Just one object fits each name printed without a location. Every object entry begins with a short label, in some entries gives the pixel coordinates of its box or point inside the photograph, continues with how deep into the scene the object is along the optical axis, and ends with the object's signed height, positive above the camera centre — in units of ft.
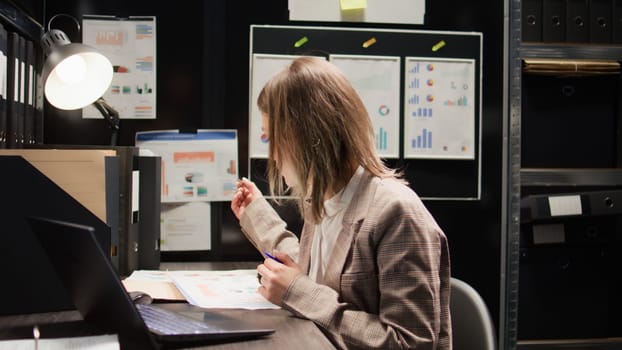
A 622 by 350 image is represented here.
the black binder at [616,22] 7.23 +1.81
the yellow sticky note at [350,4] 7.11 +1.97
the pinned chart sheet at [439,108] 7.29 +0.76
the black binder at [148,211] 5.68 -0.41
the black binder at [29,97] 5.71 +0.69
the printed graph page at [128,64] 6.85 +1.19
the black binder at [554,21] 7.11 +1.79
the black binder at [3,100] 5.01 +0.56
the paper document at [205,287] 3.90 -0.87
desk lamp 5.14 +0.81
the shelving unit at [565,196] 7.11 -0.30
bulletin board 7.19 +0.96
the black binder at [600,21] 7.18 +1.81
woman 3.48 -0.40
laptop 2.64 -0.66
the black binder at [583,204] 7.11 -0.40
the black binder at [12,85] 5.21 +0.72
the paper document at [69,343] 2.77 -0.84
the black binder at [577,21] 7.12 +1.80
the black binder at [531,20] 7.11 +1.80
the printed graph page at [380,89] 7.19 +0.97
